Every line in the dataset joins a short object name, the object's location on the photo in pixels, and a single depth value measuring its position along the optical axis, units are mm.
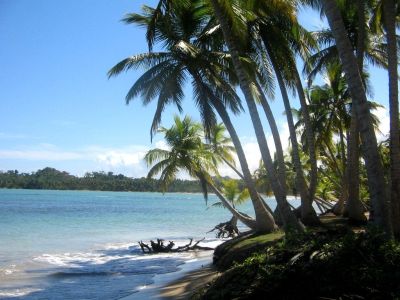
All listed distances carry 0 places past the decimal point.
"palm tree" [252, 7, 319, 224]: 17594
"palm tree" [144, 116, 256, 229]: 23016
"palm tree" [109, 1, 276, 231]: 17625
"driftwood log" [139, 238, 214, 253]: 23047
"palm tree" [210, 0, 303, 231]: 13703
